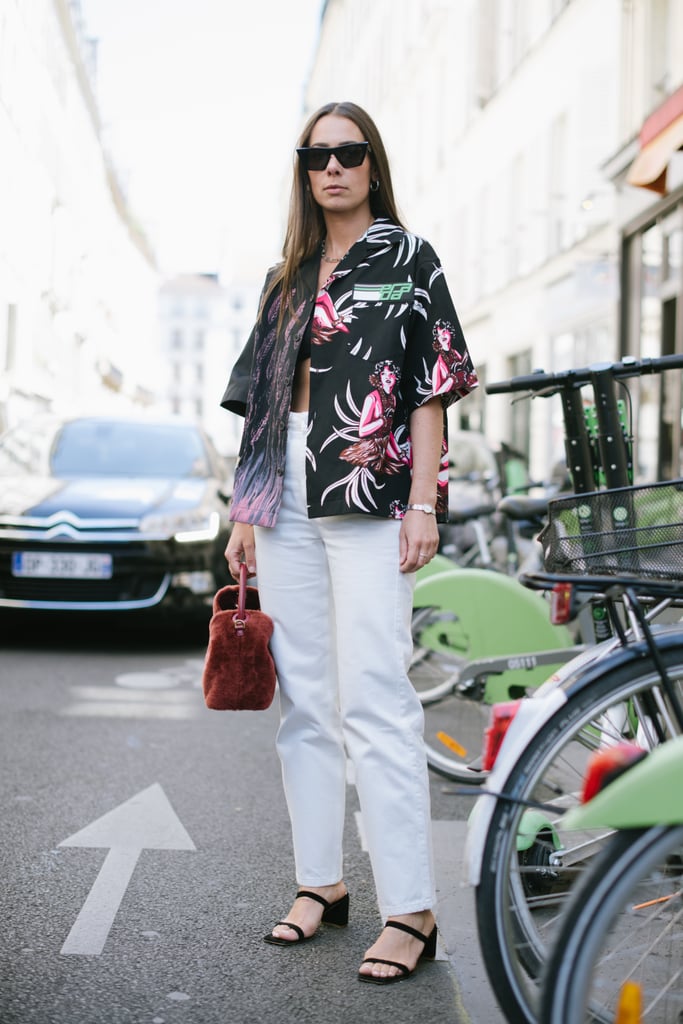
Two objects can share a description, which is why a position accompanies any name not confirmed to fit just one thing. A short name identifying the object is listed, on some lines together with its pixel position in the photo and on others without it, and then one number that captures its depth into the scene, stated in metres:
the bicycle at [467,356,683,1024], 2.10
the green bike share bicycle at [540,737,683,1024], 1.74
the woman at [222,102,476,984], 2.83
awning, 6.77
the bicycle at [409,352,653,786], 4.46
